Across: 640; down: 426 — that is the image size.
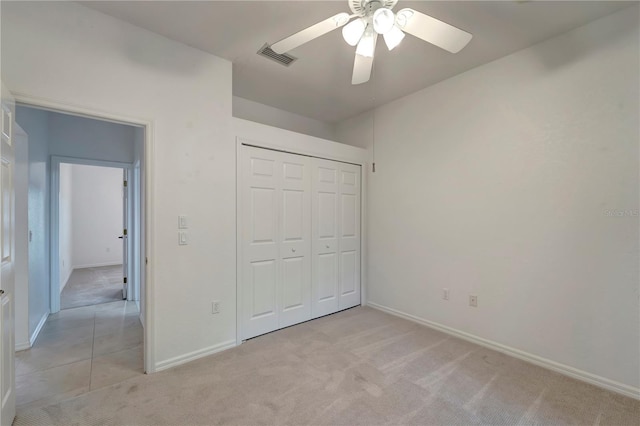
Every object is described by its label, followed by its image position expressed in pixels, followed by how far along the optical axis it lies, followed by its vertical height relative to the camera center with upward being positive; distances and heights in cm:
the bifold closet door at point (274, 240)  278 -29
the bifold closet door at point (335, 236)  334 -29
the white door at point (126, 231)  411 -27
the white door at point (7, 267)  148 -31
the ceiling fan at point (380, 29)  145 +101
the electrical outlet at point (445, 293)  294 -85
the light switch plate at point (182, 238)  233 -21
